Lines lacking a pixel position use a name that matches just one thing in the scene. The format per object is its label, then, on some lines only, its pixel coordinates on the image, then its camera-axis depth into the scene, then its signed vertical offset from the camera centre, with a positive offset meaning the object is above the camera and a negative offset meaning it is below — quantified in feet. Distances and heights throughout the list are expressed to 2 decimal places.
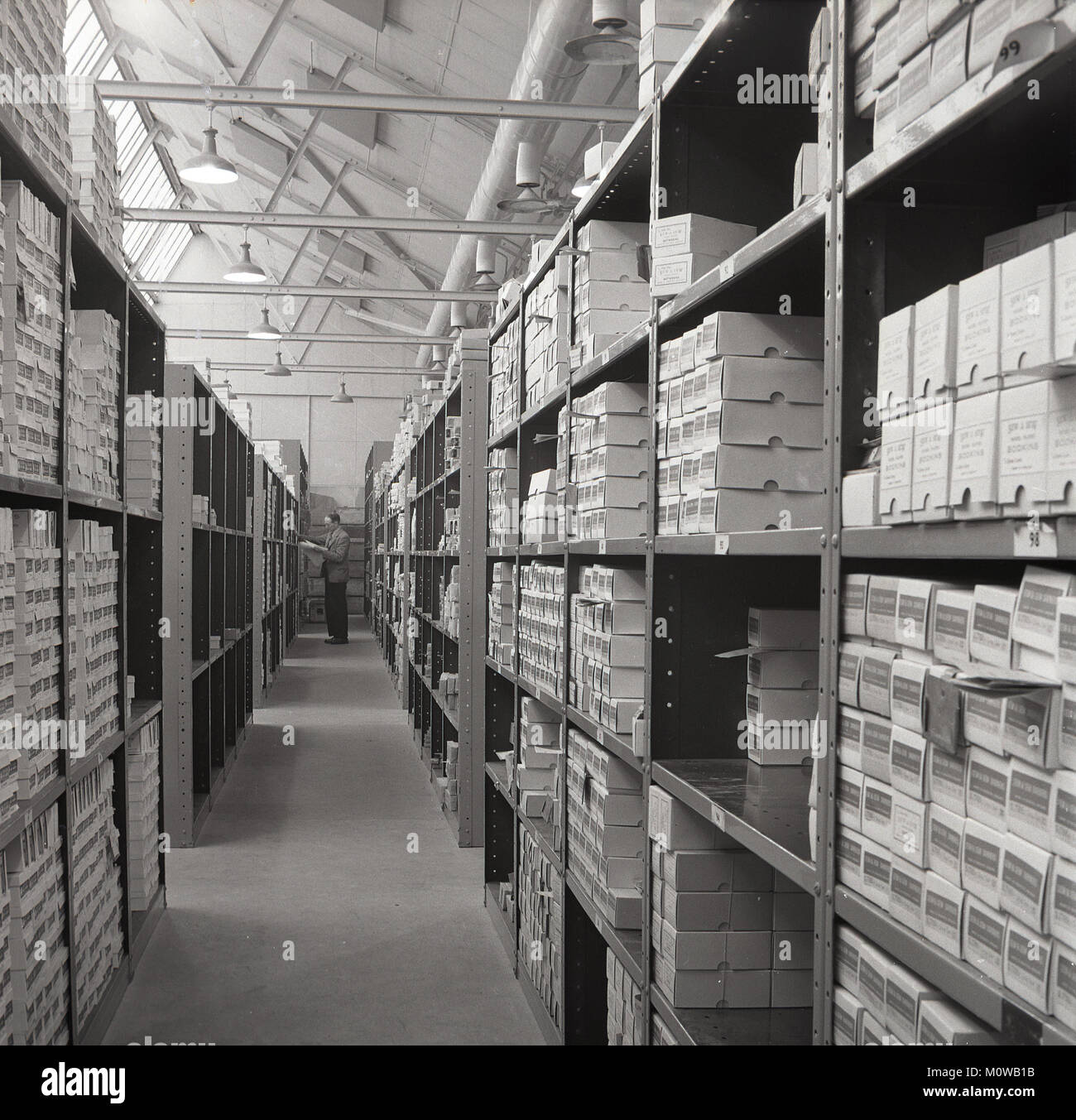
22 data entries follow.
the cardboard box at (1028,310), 3.92 +0.87
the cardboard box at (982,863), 4.22 -1.22
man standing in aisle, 54.19 -1.45
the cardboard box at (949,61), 4.52 +2.04
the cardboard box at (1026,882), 3.94 -1.22
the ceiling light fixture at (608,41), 17.28 +8.46
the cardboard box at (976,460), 4.20 +0.35
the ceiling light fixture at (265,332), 44.96 +8.77
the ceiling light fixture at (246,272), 34.09 +8.50
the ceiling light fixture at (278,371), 55.93 +8.93
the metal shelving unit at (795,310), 4.64 +1.34
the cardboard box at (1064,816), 3.82 -0.93
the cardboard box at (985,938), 4.18 -1.50
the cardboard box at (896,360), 4.84 +0.84
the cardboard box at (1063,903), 3.81 -1.23
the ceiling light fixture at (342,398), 63.60 +8.66
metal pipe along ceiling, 19.62 +9.66
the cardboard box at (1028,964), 3.92 -1.51
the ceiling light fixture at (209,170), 25.75 +8.83
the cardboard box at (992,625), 4.22 -0.30
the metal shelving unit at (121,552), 9.24 -0.12
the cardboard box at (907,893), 4.70 -1.49
